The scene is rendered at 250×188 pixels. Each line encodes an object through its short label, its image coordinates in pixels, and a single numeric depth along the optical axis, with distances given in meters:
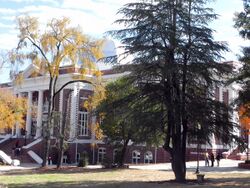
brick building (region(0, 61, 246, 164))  54.44
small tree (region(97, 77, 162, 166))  25.83
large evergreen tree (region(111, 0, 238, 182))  25.97
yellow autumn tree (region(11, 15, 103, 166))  39.34
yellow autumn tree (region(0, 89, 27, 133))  50.19
